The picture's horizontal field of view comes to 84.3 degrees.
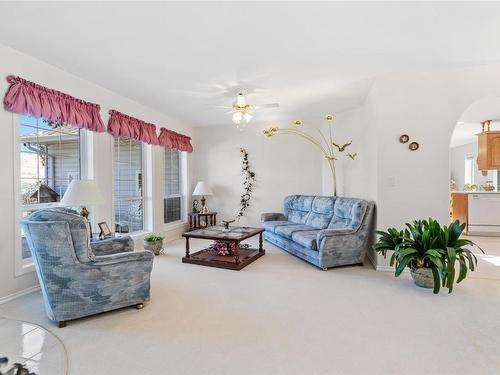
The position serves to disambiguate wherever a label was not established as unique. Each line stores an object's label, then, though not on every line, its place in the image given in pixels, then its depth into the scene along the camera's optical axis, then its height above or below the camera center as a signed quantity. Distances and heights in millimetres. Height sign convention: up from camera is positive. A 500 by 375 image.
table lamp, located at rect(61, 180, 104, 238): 2918 -103
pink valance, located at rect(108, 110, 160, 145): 4145 +918
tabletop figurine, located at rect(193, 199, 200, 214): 6445 -536
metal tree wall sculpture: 5230 +875
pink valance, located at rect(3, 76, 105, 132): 2857 +923
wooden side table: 6180 -812
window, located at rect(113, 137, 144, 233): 4539 -8
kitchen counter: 5757 -184
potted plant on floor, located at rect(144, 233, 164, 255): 4516 -963
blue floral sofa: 3742 -748
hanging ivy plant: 6422 +27
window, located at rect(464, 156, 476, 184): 8672 +424
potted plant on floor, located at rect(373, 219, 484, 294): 2822 -738
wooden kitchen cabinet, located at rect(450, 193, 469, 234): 5945 -493
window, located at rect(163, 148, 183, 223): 5891 -57
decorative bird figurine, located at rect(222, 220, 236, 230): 4539 -671
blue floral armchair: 2193 -704
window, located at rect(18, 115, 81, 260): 3148 +290
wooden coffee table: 3863 -1090
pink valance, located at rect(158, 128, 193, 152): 5379 +920
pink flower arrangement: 4250 -995
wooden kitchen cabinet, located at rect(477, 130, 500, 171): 5879 +718
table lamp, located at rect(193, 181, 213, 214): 6172 -128
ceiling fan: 3955 +1112
